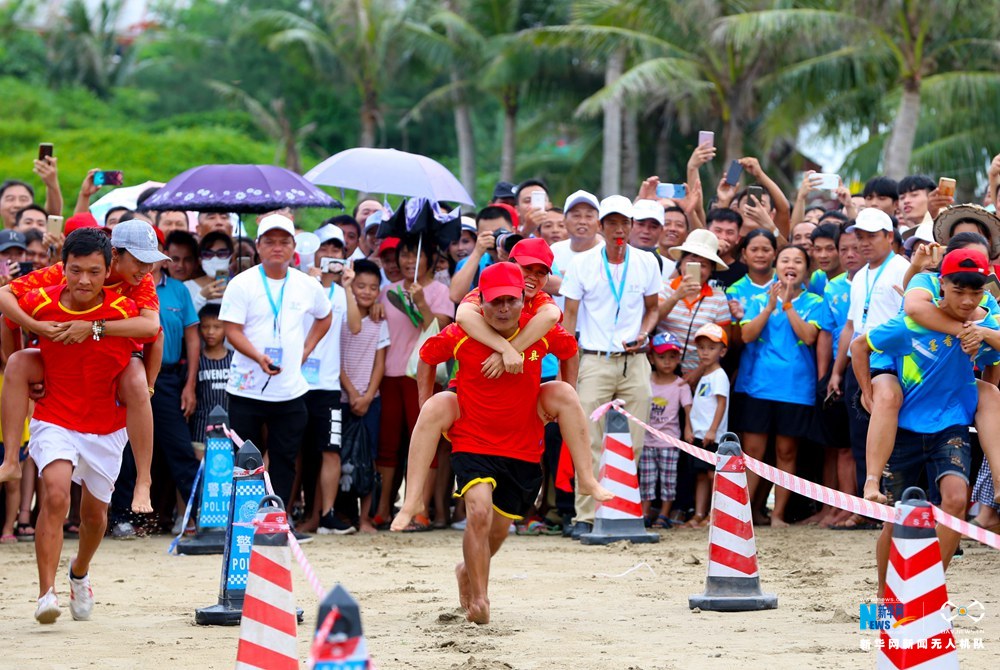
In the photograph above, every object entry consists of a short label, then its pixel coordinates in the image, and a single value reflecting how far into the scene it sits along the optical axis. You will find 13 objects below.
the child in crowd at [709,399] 23.80
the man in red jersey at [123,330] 16.11
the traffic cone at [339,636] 8.31
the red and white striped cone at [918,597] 11.34
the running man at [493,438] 15.74
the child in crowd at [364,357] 24.30
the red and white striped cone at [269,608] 11.87
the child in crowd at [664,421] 24.19
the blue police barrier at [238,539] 15.65
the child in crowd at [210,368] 24.00
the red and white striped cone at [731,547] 16.31
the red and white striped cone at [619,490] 22.69
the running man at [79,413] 15.99
